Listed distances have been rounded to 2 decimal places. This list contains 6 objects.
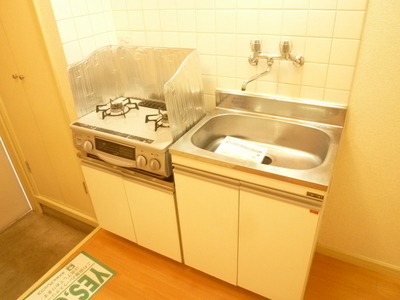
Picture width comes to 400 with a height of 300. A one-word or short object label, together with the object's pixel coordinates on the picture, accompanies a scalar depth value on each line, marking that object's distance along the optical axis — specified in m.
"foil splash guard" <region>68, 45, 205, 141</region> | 1.48
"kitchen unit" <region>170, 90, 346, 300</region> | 1.22
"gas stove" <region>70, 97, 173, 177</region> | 1.44
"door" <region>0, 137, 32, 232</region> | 2.31
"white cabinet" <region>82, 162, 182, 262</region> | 1.59
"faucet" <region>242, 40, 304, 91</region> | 1.39
